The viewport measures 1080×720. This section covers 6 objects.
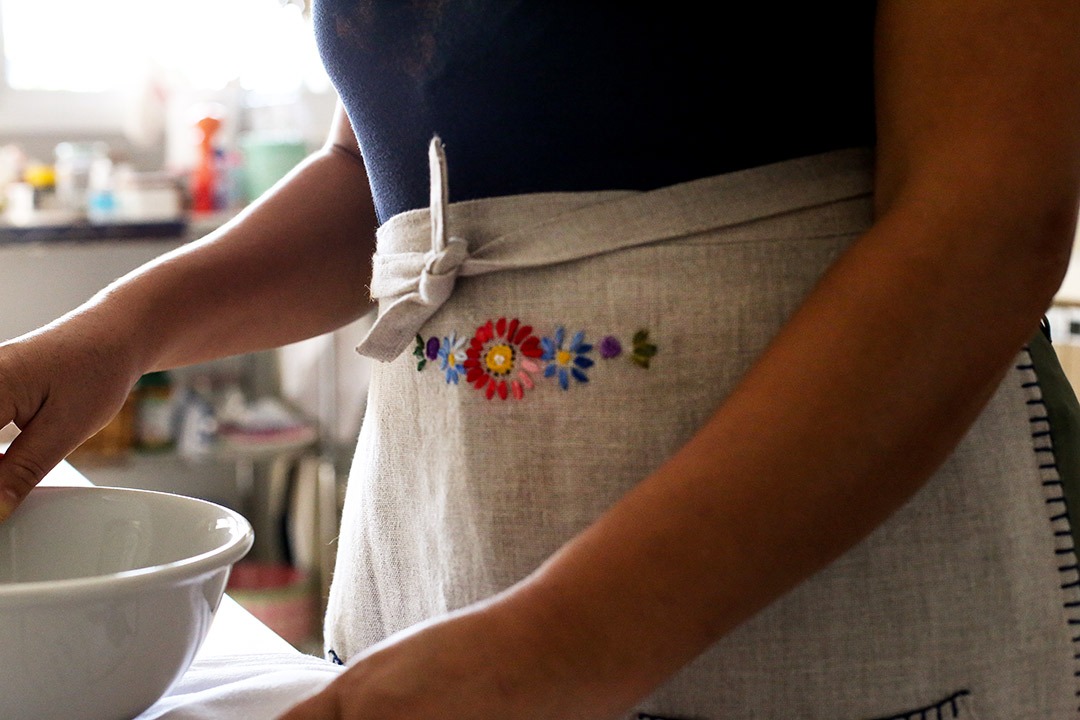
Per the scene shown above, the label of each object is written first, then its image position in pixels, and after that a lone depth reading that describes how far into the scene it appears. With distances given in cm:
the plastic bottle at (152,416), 243
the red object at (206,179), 242
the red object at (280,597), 245
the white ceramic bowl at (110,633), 44
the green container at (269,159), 239
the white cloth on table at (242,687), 51
